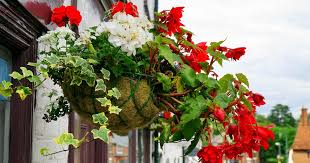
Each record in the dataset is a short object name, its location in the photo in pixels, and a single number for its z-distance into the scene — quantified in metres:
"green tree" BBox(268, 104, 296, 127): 110.44
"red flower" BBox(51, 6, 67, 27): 2.98
